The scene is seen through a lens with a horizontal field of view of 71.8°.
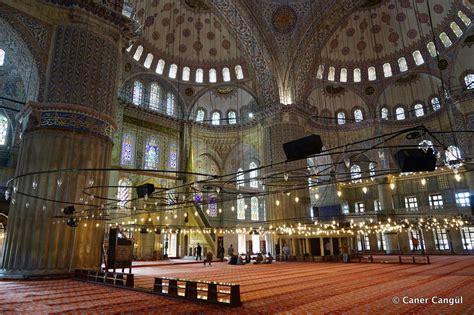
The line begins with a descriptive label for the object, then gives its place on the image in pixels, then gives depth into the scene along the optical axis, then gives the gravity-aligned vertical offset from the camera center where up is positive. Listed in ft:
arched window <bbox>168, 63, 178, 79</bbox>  72.18 +36.59
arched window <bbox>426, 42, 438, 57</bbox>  66.23 +36.91
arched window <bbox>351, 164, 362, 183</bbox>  77.94 +16.19
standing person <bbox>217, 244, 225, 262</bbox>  61.67 -2.52
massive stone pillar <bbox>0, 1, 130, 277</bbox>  28.45 +8.86
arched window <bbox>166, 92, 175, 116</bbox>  71.33 +29.41
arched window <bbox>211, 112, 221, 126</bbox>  77.05 +28.18
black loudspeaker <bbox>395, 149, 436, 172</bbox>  17.92 +3.98
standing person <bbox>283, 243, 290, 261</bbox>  55.98 -2.31
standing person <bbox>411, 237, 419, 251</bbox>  59.67 -1.15
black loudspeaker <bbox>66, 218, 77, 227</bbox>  28.16 +1.82
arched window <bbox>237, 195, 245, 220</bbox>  74.99 +6.67
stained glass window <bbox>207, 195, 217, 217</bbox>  71.48 +6.51
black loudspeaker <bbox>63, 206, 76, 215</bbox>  27.65 +2.79
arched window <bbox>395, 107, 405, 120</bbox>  73.67 +26.88
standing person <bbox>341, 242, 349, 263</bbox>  51.33 -2.38
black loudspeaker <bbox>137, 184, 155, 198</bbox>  25.13 +3.92
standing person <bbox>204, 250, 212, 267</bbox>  48.75 -2.55
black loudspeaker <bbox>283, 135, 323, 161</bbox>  18.08 +5.00
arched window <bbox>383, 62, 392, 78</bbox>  73.05 +36.21
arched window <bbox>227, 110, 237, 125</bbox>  77.46 +28.41
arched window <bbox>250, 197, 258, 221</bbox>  77.12 +7.04
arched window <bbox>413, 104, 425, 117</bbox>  71.69 +26.72
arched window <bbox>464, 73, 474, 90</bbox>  62.40 +29.00
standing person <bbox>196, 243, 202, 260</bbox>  60.39 -2.03
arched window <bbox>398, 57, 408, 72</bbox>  71.05 +36.35
